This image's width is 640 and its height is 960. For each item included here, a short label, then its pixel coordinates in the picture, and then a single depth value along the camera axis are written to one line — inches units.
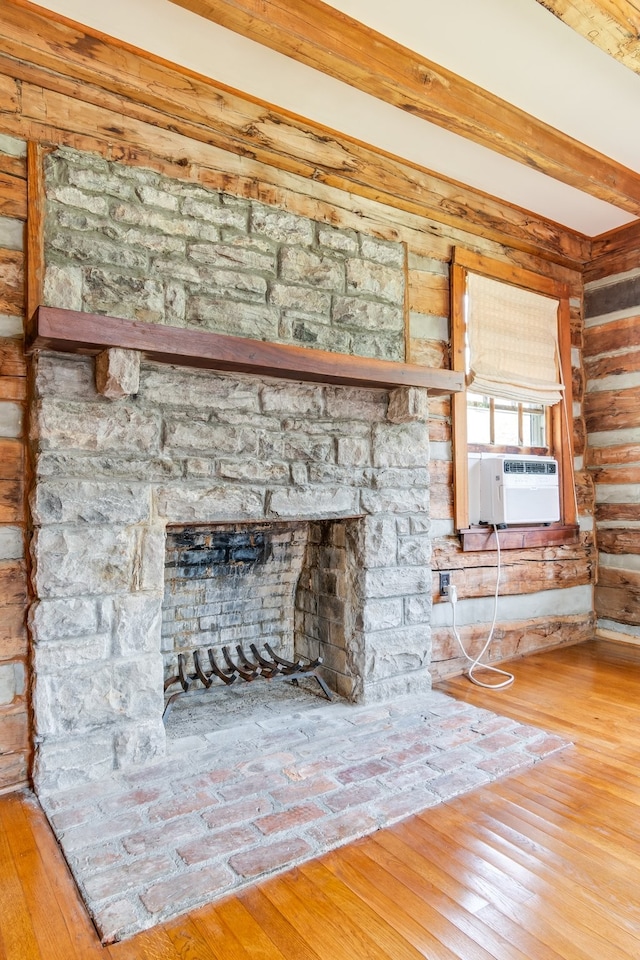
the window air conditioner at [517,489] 134.3
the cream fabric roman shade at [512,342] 136.8
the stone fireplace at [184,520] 81.6
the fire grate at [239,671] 102.9
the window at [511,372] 133.9
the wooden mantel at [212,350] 74.7
